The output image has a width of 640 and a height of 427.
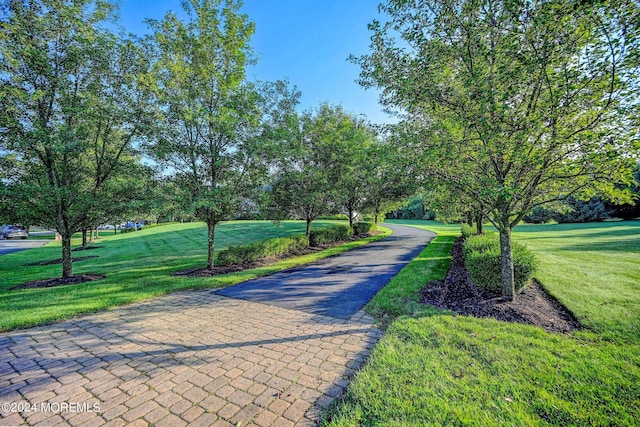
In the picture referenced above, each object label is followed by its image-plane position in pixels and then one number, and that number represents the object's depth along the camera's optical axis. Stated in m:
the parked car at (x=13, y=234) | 29.05
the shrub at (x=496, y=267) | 5.64
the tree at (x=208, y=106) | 7.90
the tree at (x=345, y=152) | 14.02
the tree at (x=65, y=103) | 6.50
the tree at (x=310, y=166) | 12.80
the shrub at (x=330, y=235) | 15.65
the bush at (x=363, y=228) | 22.38
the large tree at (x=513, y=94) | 3.75
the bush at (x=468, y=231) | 13.69
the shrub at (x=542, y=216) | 34.12
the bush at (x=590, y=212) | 30.94
